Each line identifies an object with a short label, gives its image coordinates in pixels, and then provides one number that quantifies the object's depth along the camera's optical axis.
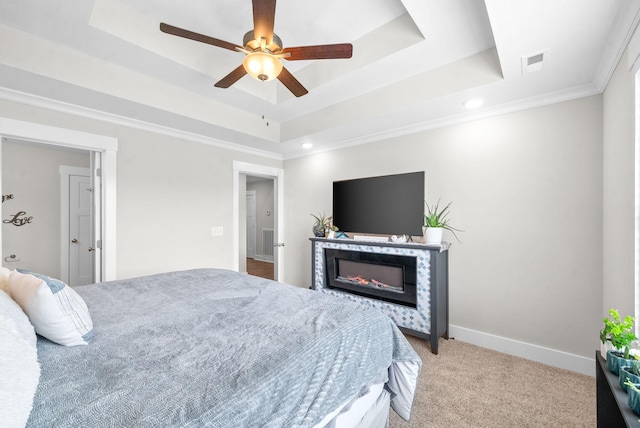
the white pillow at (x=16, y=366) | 0.58
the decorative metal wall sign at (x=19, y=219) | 3.72
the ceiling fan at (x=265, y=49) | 1.58
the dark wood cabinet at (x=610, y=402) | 0.89
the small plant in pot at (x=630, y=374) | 0.96
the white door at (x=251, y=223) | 8.12
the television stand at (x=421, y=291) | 2.63
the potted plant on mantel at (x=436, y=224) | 2.74
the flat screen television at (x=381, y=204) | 3.00
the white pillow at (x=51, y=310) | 1.03
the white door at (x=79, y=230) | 4.27
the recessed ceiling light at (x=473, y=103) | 2.47
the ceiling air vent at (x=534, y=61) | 1.85
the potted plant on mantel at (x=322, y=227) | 3.62
